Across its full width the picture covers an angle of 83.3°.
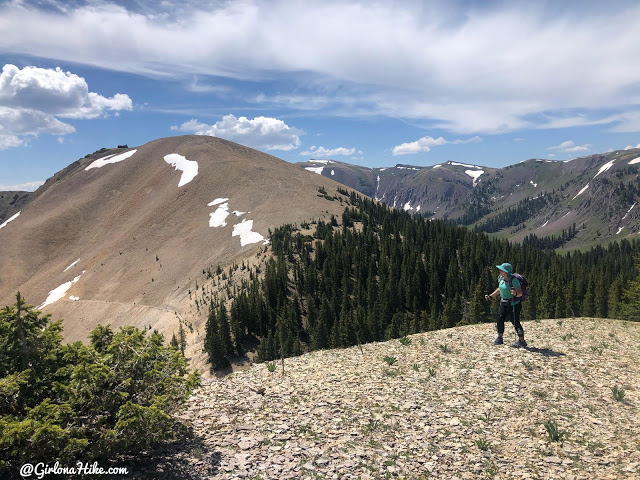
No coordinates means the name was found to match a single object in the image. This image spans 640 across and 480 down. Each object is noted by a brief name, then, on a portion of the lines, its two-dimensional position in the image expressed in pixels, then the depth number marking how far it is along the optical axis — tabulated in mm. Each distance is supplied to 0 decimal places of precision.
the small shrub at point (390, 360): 19597
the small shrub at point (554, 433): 12341
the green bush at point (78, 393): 8500
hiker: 20375
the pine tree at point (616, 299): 74250
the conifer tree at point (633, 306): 65250
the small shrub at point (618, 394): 15062
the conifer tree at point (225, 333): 75525
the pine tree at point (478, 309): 76150
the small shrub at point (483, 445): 11953
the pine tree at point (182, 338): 78312
